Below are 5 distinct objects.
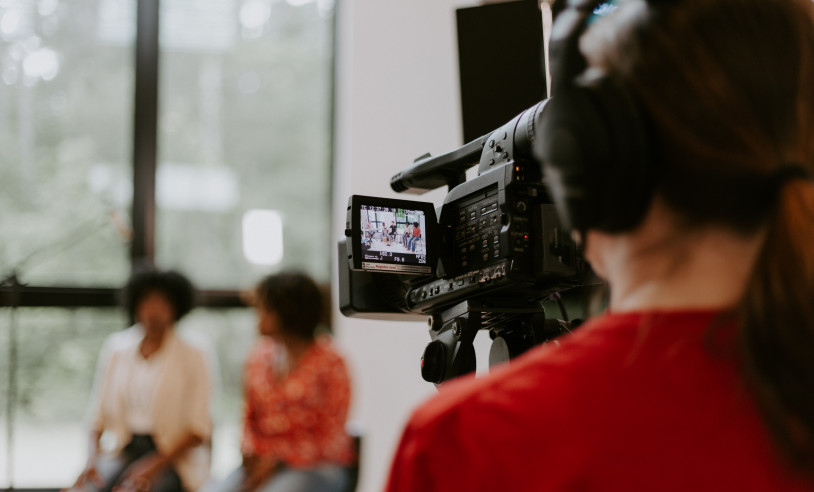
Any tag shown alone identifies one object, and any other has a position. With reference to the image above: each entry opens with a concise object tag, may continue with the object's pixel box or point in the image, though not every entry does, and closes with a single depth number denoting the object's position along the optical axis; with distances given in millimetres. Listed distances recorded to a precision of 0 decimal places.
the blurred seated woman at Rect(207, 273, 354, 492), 2791
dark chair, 2873
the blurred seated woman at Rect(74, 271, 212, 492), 2955
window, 3613
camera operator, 486
